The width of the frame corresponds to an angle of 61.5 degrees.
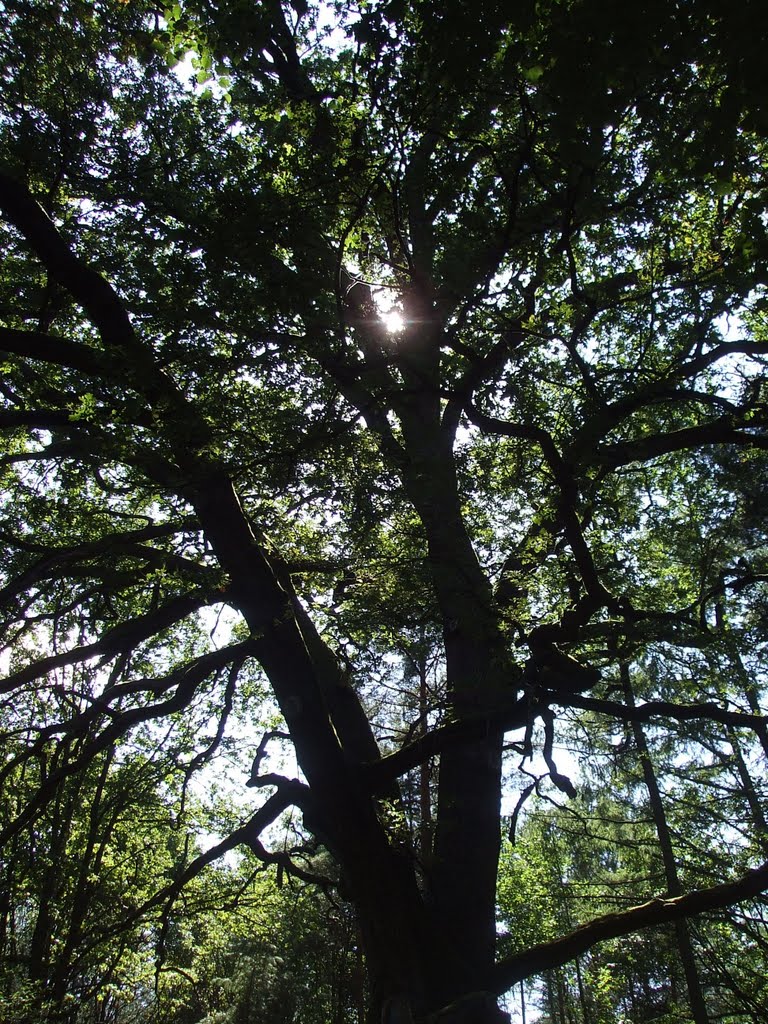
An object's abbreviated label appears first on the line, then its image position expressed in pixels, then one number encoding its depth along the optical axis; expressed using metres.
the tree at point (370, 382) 4.55
